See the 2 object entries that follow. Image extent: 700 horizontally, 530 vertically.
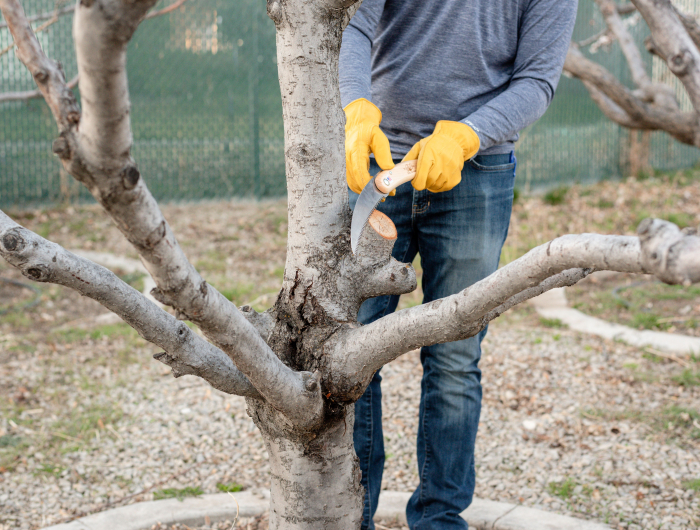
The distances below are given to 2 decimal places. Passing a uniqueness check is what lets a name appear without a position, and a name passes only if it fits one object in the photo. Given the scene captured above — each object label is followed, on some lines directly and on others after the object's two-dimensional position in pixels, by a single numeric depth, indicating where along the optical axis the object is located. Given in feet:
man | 6.06
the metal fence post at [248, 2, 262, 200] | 23.18
